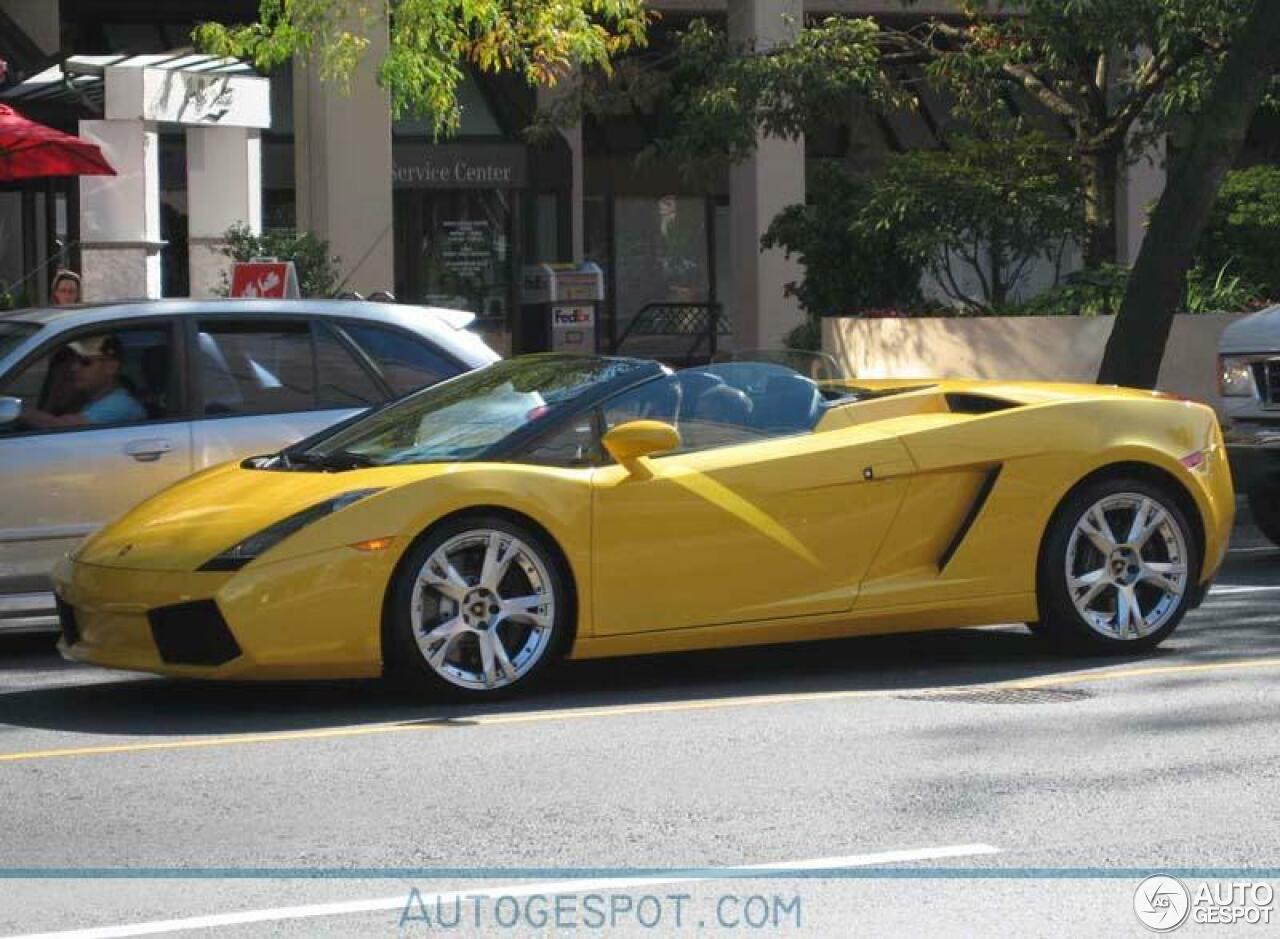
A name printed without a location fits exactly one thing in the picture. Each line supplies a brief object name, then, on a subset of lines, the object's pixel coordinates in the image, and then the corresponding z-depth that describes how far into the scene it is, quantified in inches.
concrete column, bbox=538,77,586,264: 1274.6
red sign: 703.1
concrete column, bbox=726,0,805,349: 1111.6
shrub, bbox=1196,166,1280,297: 815.1
